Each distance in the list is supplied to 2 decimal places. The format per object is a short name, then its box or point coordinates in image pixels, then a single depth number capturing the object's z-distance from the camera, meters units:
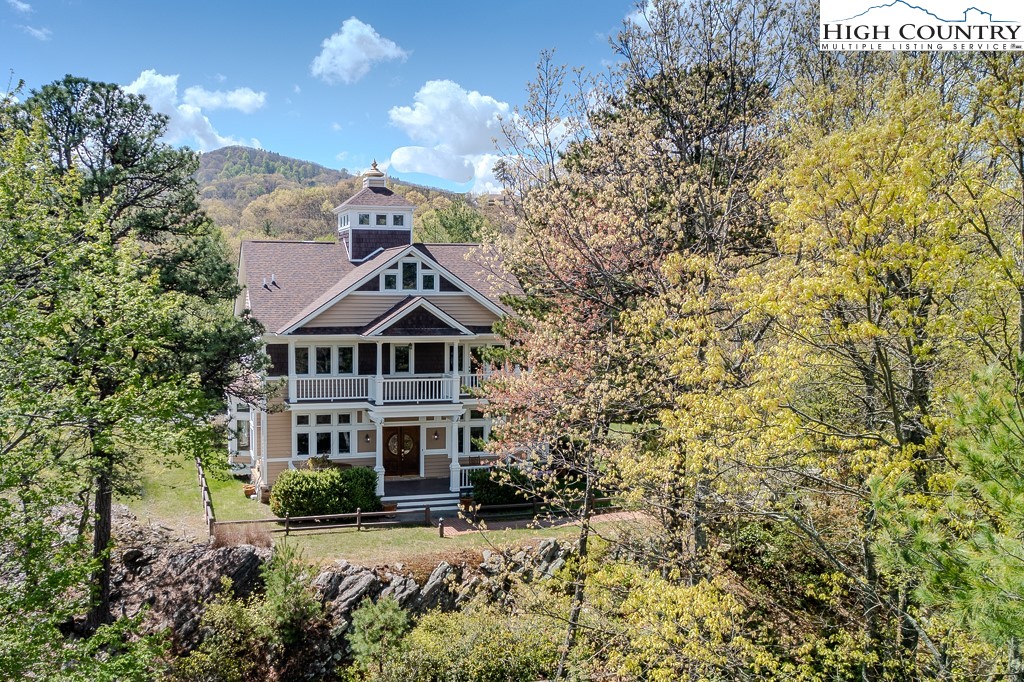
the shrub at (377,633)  14.06
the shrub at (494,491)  21.30
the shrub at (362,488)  20.12
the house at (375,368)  22.44
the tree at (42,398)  9.97
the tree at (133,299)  11.80
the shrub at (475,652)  13.59
